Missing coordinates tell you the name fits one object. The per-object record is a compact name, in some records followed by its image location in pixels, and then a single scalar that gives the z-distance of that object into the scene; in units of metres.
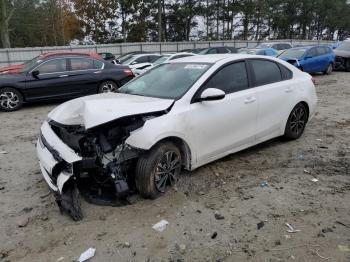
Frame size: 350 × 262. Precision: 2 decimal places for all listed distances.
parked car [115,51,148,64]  17.65
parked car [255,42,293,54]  23.27
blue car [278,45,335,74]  15.81
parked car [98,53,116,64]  20.78
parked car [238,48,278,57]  18.22
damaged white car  3.78
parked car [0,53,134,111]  9.66
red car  10.48
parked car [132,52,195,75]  13.71
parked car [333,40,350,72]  18.58
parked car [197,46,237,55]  20.34
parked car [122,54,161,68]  16.73
